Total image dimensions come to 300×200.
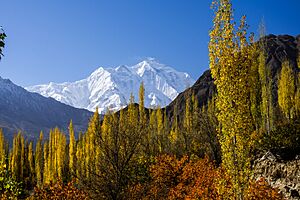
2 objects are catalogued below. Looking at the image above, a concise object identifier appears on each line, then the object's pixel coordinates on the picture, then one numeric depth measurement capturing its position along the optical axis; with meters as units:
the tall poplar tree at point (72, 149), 49.83
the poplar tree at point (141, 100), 46.53
